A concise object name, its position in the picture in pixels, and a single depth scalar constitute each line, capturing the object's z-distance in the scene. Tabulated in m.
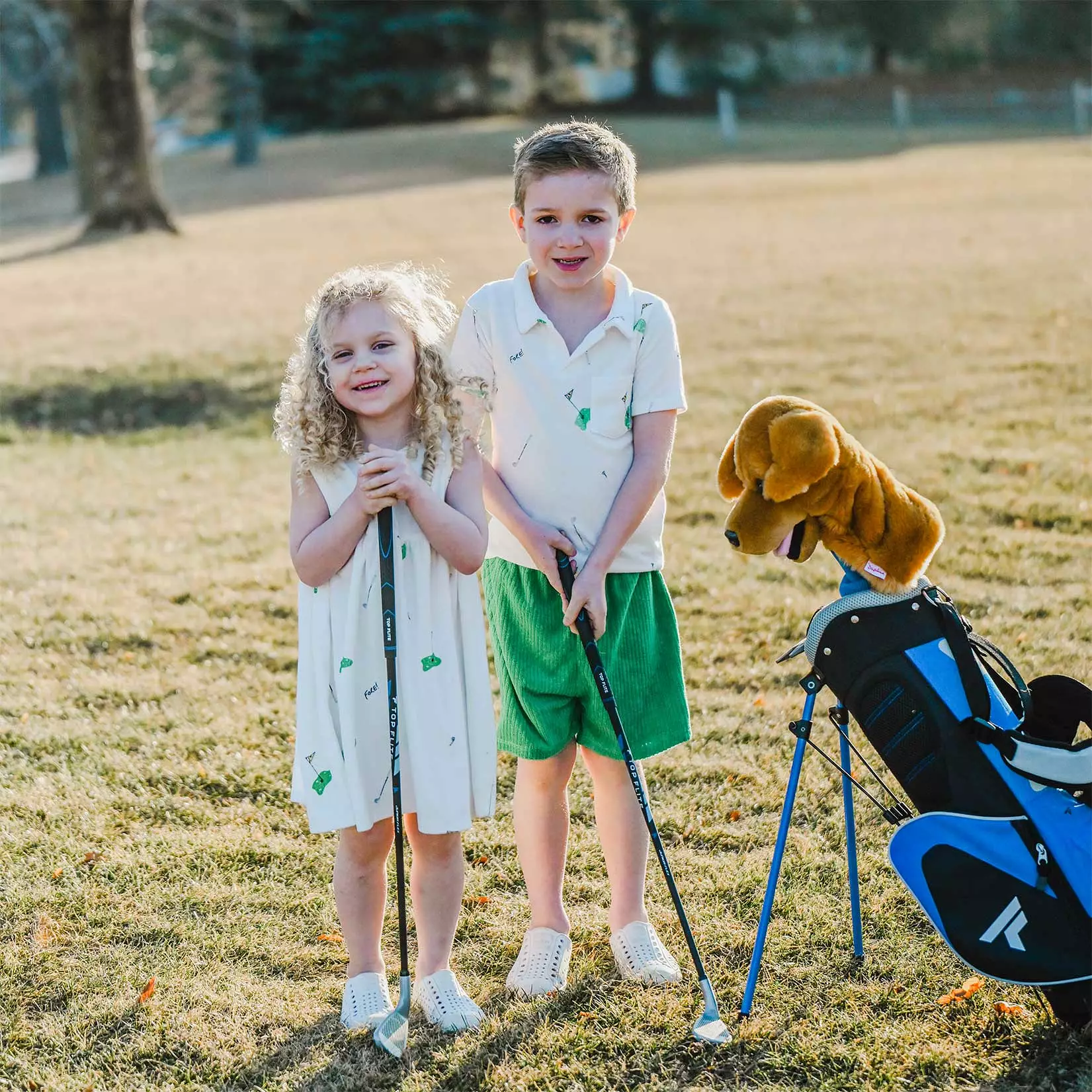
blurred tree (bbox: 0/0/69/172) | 30.58
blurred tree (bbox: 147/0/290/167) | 29.64
